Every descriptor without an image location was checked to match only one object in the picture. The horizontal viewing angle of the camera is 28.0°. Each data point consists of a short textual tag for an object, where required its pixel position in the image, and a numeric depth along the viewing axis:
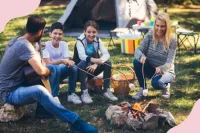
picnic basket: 5.73
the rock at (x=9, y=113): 4.91
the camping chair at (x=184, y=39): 8.33
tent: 9.84
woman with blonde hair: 5.60
